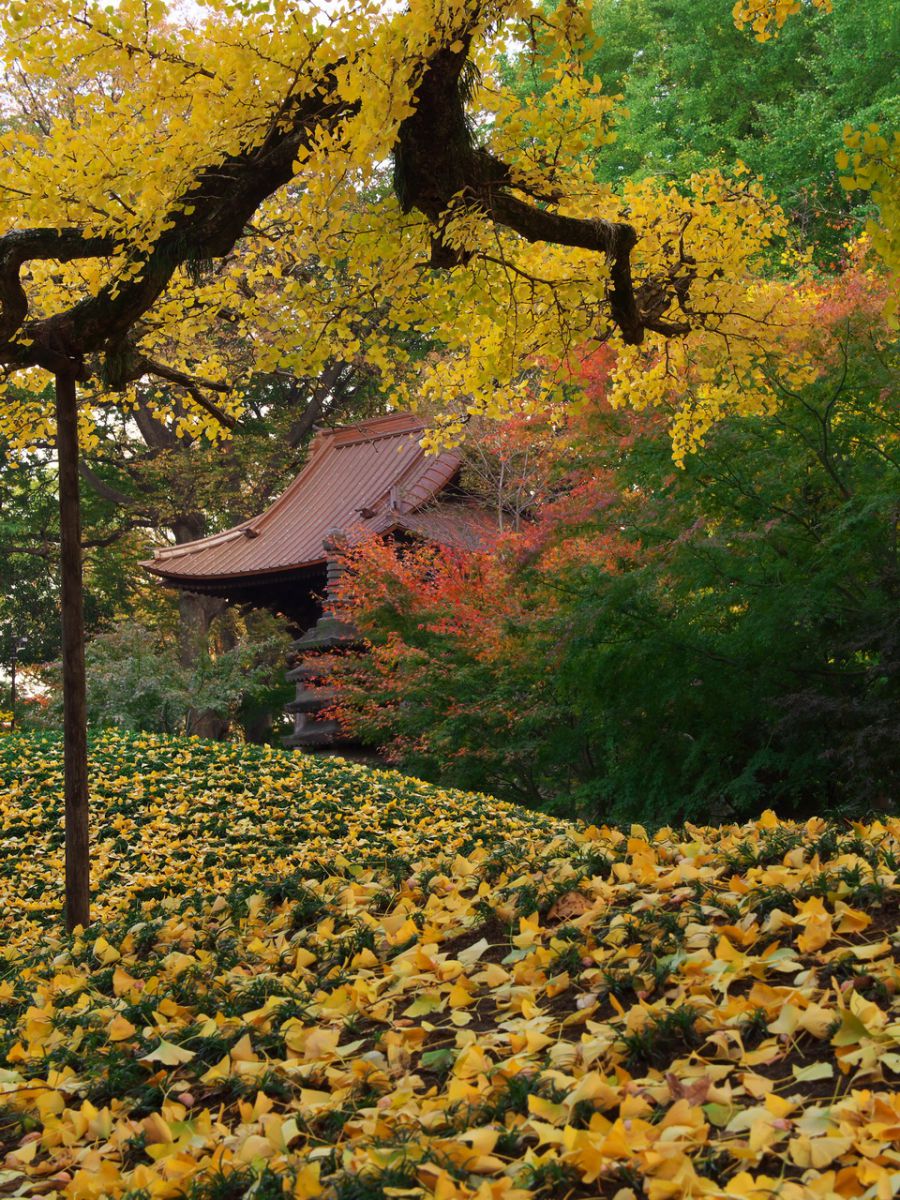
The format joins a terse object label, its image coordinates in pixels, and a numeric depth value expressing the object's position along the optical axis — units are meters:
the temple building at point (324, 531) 14.11
